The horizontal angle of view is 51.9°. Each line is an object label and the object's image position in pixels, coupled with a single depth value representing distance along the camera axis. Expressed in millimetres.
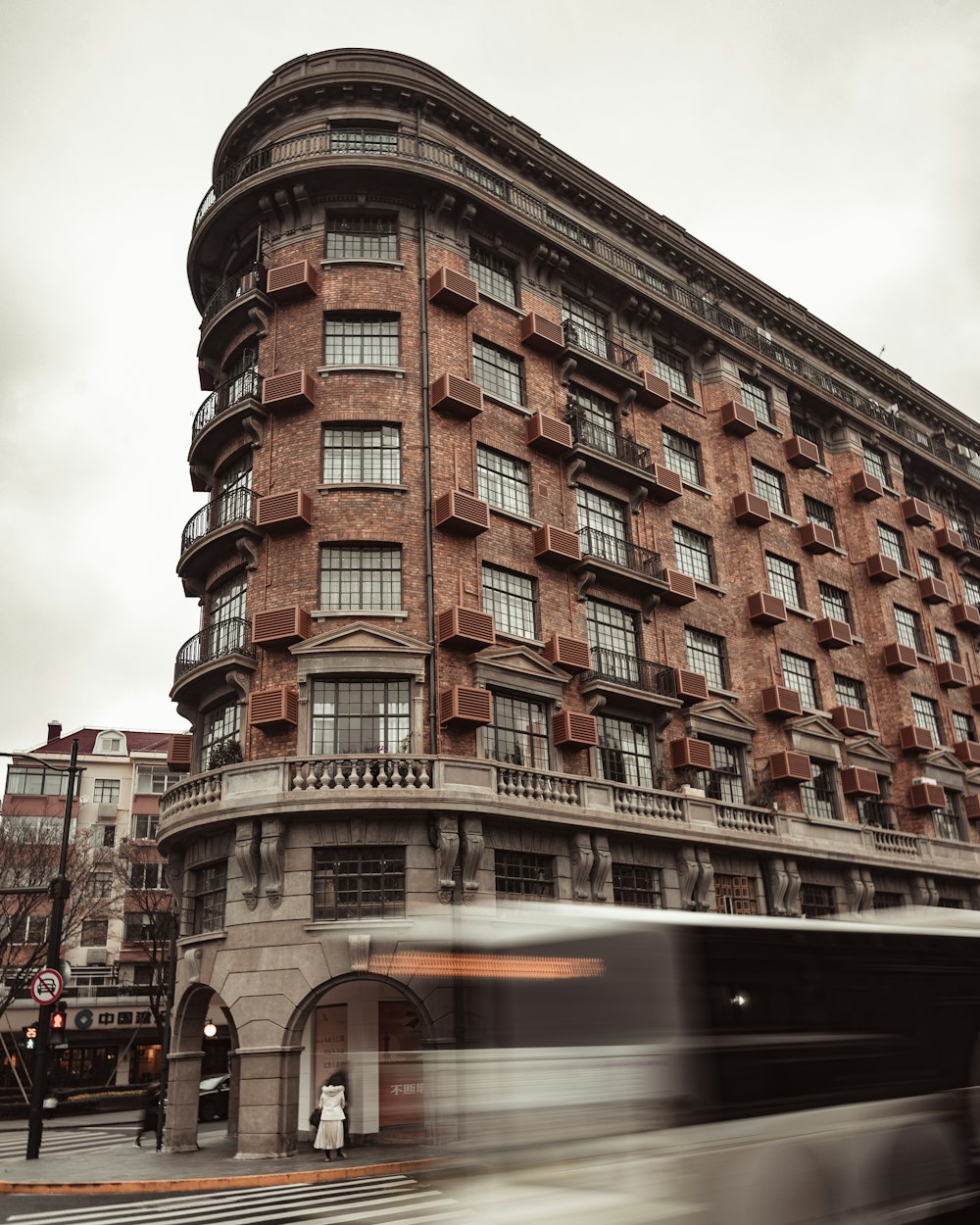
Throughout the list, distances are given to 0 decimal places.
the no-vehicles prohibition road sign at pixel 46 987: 22500
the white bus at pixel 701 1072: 8594
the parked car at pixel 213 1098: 33344
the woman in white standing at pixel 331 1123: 19859
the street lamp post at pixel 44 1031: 22453
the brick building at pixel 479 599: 22891
